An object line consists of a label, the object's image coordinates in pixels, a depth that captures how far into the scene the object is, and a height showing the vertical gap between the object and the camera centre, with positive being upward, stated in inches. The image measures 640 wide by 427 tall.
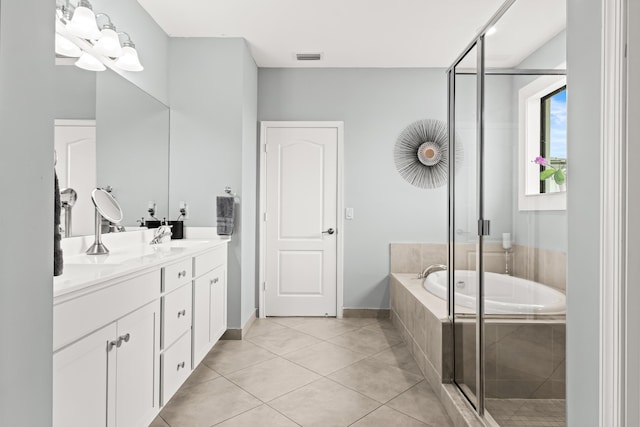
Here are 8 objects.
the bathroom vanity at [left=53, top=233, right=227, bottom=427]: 49.6 -19.3
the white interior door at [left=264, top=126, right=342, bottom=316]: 164.6 +0.9
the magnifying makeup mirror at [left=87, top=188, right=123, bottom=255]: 86.9 +0.2
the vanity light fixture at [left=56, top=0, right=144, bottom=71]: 79.7 +37.8
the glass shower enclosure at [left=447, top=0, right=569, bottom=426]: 51.4 -0.2
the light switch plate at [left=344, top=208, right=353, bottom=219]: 165.0 +0.8
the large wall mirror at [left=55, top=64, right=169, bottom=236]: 80.8 +17.1
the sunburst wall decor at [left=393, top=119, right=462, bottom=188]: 162.7 +25.6
